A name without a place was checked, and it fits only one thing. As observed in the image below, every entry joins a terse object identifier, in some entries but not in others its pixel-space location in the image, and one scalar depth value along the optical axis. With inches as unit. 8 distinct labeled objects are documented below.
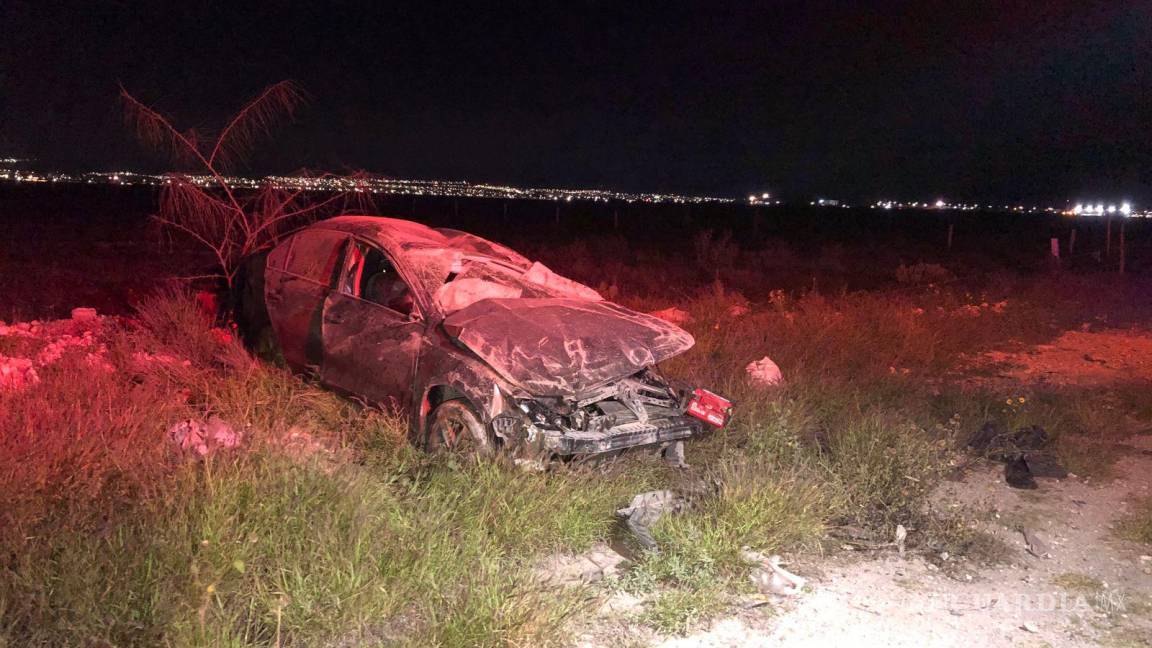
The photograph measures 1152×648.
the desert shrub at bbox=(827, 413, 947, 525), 205.0
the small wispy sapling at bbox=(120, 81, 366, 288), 344.8
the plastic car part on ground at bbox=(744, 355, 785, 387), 290.5
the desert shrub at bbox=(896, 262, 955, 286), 761.0
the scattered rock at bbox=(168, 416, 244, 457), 168.7
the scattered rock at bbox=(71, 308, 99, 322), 356.8
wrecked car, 197.5
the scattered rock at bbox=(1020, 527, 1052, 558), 195.0
